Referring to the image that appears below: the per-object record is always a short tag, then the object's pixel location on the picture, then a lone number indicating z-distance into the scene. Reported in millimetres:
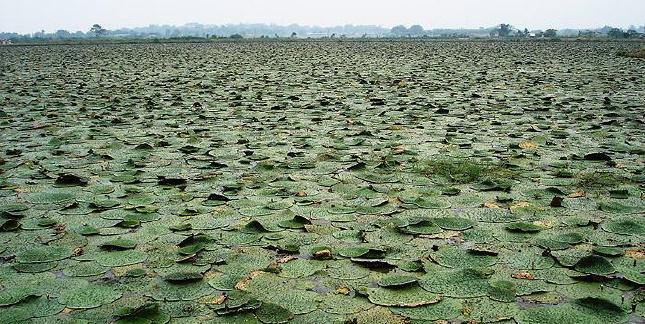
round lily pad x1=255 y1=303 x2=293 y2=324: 1560
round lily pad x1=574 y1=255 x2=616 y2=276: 1833
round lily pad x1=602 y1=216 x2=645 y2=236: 2188
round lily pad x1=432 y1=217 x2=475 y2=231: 2299
